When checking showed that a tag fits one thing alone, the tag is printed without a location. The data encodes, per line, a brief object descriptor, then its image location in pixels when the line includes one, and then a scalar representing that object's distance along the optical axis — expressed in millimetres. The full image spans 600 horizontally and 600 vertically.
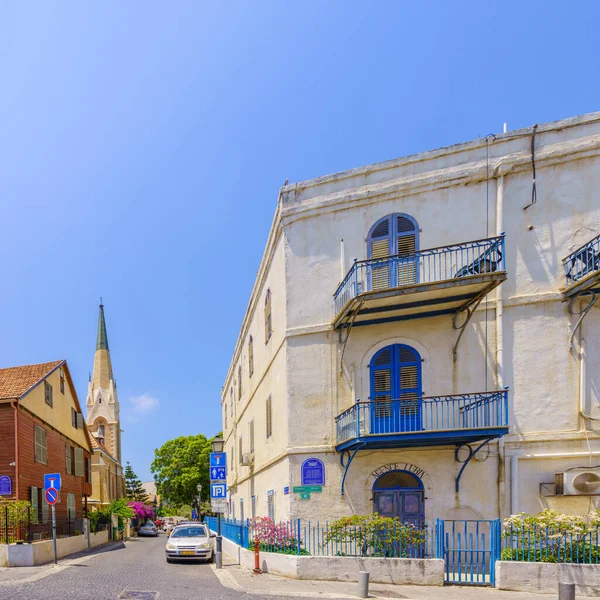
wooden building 19031
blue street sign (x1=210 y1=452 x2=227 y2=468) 16297
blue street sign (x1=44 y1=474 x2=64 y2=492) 15727
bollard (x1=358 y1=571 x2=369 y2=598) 9898
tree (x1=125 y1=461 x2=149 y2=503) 77188
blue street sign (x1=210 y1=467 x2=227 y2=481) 16125
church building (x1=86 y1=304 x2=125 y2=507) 54688
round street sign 15568
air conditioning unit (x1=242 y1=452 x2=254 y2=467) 20922
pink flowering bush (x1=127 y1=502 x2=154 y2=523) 51406
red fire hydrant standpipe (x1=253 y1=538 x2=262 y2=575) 13195
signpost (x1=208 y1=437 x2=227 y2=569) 15445
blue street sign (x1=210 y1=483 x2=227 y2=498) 16000
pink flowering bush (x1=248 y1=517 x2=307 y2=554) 12719
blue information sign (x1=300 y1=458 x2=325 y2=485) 13359
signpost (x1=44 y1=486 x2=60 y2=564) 15562
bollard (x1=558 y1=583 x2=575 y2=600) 8172
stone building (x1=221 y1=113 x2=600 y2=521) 12211
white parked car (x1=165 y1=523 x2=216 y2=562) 16781
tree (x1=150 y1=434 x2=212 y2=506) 52812
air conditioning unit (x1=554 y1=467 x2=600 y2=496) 11609
